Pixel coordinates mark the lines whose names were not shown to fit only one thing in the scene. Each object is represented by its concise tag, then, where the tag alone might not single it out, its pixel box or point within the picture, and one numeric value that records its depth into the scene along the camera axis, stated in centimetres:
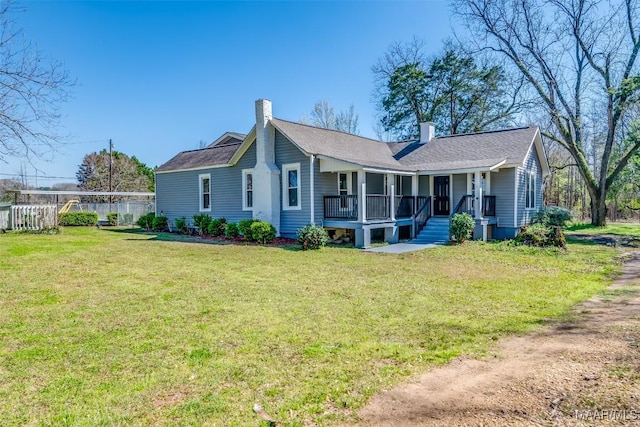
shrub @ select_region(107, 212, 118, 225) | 2645
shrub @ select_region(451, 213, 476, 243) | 1430
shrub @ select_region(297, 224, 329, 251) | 1333
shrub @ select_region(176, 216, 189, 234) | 2003
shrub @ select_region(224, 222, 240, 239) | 1650
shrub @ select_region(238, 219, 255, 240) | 1565
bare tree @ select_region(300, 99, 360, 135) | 3712
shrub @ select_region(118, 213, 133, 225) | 2678
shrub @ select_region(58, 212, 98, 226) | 2534
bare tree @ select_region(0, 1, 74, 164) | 702
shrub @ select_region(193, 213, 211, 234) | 1834
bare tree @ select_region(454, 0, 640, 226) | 2052
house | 1521
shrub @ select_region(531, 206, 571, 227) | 1808
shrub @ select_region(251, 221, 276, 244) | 1519
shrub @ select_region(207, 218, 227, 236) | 1755
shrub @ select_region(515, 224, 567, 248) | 1316
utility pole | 3298
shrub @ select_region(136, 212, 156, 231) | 2203
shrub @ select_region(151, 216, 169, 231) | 2122
